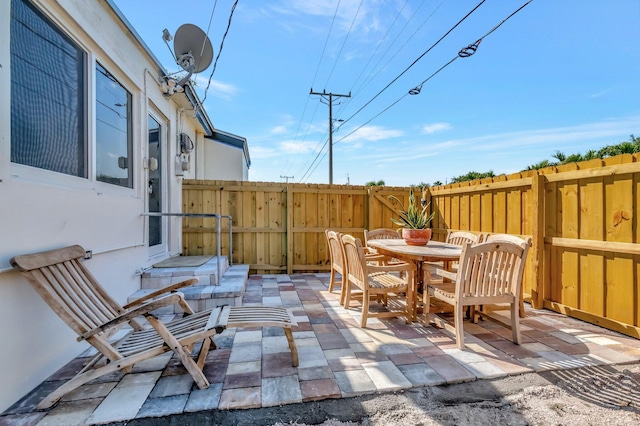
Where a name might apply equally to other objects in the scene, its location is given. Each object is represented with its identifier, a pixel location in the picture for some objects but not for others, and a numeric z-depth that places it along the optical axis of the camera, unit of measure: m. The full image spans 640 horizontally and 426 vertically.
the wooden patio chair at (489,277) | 2.50
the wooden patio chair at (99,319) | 1.70
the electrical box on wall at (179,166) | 4.82
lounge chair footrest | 2.01
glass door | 4.11
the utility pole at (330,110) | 12.82
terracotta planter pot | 3.45
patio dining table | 2.84
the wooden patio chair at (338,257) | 3.57
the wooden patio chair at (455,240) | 3.06
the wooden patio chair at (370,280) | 2.98
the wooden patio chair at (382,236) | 4.38
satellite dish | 4.15
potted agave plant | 3.46
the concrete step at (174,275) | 3.50
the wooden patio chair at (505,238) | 3.06
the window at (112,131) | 2.80
